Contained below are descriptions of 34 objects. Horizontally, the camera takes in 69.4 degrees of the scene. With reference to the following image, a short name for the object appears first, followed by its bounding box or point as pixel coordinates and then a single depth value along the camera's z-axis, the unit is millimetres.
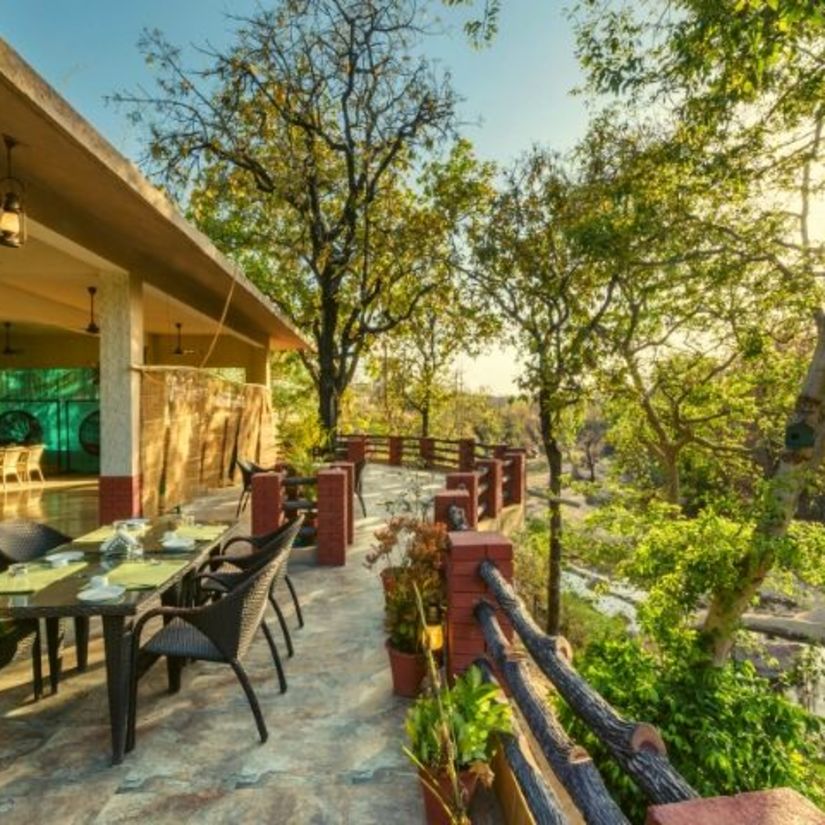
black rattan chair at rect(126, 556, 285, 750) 2902
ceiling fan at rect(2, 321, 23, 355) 11508
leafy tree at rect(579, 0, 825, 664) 4777
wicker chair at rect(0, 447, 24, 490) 9555
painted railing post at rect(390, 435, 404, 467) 18203
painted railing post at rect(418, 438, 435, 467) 16828
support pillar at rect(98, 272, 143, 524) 6066
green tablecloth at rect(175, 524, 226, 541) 4211
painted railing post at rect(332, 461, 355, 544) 7318
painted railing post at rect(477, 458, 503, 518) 9709
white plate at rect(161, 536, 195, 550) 3877
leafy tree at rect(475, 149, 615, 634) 9562
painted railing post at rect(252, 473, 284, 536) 6539
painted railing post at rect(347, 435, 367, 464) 13383
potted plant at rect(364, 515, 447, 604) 3738
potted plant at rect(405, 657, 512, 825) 2217
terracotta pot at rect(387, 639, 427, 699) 3416
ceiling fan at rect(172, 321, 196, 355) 10969
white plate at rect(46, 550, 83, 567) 3525
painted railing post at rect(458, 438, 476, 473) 14439
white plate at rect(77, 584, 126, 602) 2865
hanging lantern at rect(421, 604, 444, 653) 3604
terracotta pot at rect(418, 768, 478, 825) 2221
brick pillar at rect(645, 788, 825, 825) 1124
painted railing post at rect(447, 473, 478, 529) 7355
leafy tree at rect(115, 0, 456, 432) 12609
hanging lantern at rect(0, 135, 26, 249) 3738
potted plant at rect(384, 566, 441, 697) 3432
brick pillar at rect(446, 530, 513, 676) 3104
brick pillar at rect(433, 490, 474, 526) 5156
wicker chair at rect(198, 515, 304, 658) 3863
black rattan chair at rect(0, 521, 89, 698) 3484
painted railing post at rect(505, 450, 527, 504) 11648
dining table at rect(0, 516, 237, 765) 2785
